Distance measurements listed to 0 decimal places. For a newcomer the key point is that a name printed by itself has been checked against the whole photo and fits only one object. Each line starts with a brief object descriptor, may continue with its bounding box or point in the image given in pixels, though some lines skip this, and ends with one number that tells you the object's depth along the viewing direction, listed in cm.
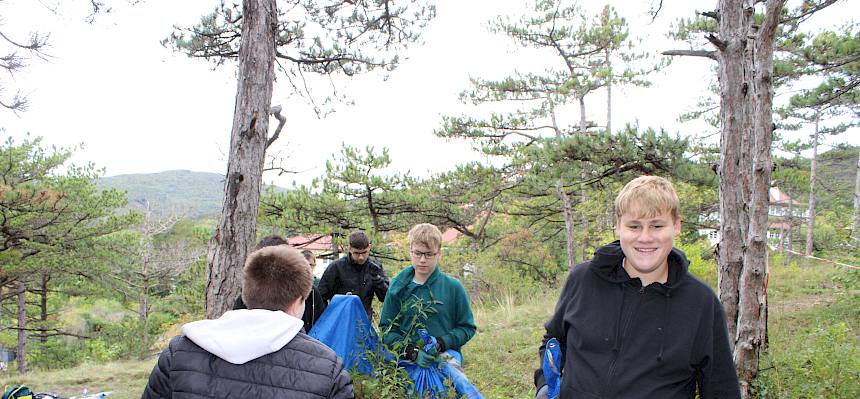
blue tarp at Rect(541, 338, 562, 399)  185
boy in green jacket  328
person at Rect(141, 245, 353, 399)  142
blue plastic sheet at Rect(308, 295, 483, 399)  326
